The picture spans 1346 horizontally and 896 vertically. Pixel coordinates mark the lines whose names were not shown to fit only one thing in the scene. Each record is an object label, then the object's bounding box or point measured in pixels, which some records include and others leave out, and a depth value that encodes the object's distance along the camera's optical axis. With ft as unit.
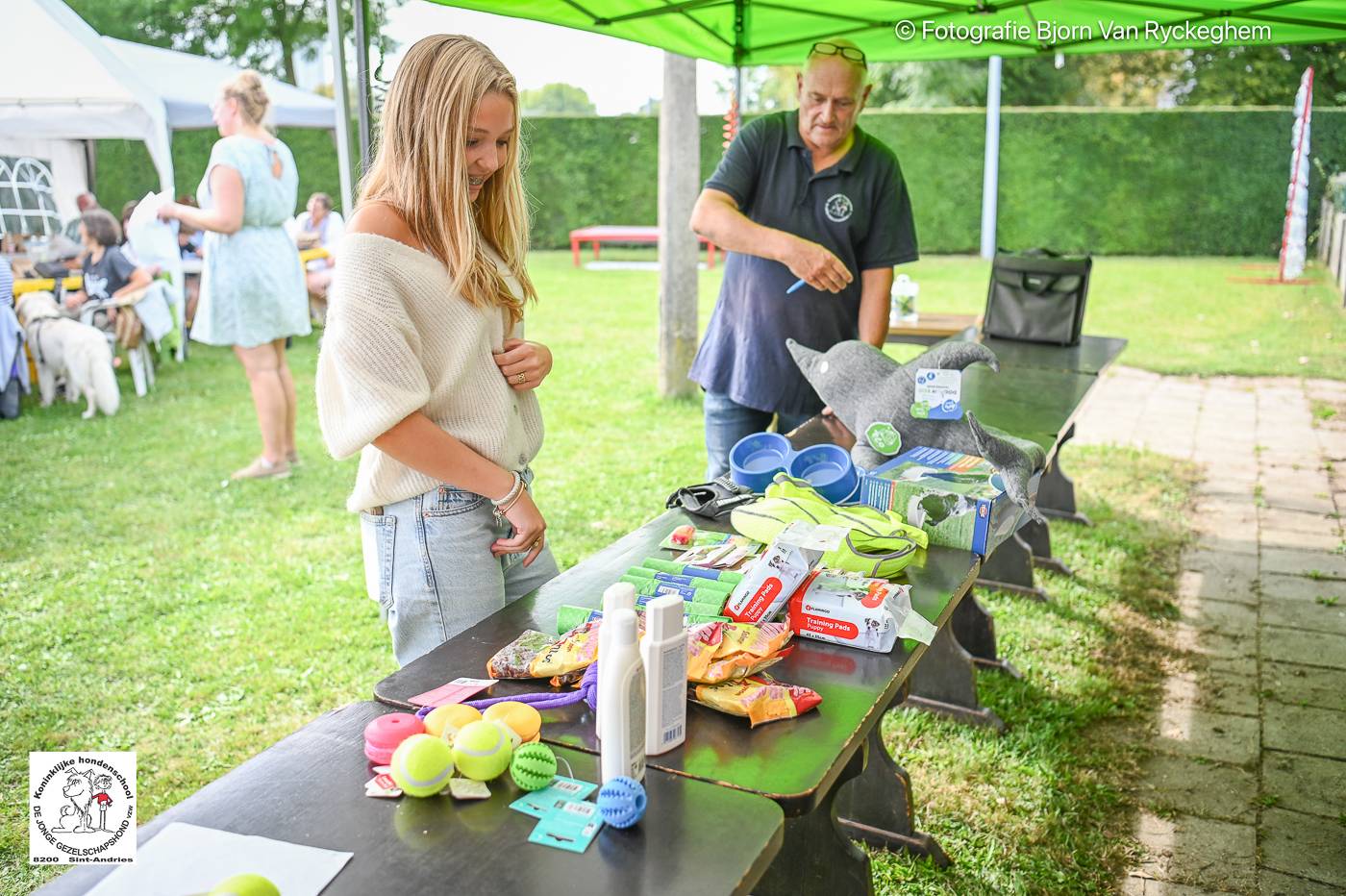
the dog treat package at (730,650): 4.66
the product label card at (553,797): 3.89
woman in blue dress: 16.02
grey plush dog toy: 7.16
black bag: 14.42
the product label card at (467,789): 3.94
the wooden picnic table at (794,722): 4.19
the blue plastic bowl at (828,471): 7.13
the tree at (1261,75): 64.59
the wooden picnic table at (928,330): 17.19
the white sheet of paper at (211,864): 3.47
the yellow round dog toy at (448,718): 4.25
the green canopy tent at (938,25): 11.07
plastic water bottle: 17.75
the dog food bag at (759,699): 4.50
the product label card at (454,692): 4.58
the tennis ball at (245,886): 3.23
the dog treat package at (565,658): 4.73
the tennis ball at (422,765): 3.92
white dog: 22.12
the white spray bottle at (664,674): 3.98
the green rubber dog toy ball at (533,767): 3.99
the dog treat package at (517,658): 4.81
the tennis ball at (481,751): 4.00
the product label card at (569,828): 3.68
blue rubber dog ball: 3.74
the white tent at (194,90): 30.66
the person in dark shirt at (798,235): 9.77
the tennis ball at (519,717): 4.29
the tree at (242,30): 70.79
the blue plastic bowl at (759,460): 7.47
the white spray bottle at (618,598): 3.95
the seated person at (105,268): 24.97
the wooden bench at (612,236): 49.26
